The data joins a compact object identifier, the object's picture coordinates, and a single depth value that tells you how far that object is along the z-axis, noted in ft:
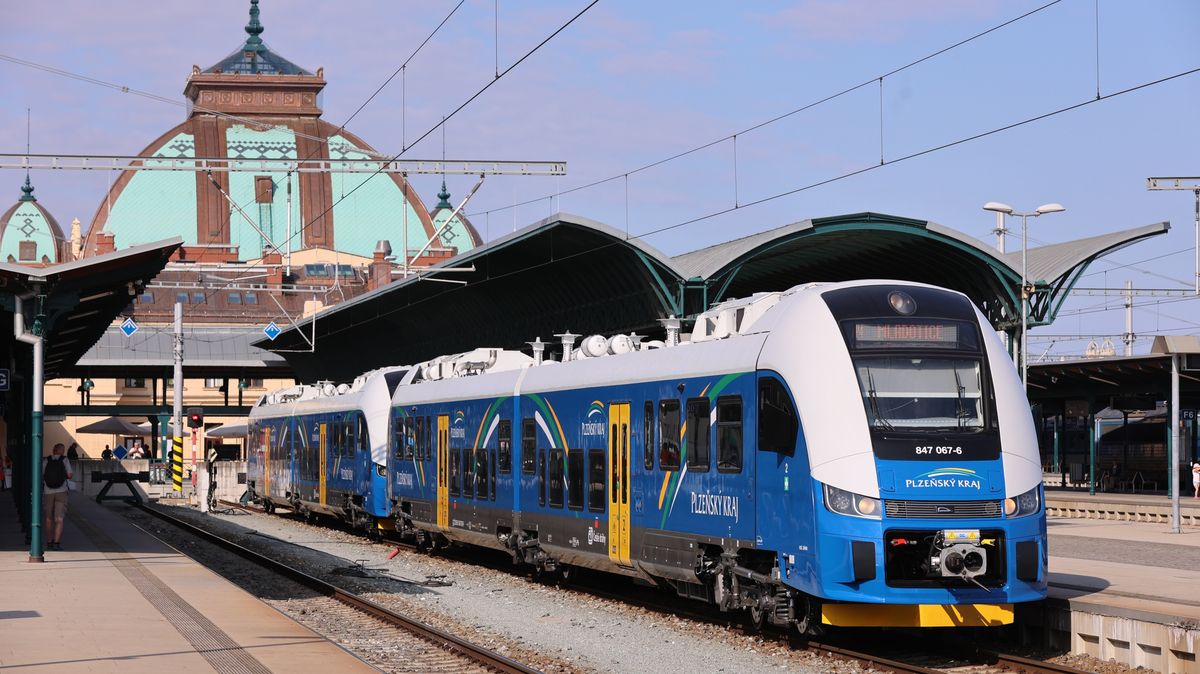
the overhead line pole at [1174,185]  176.86
